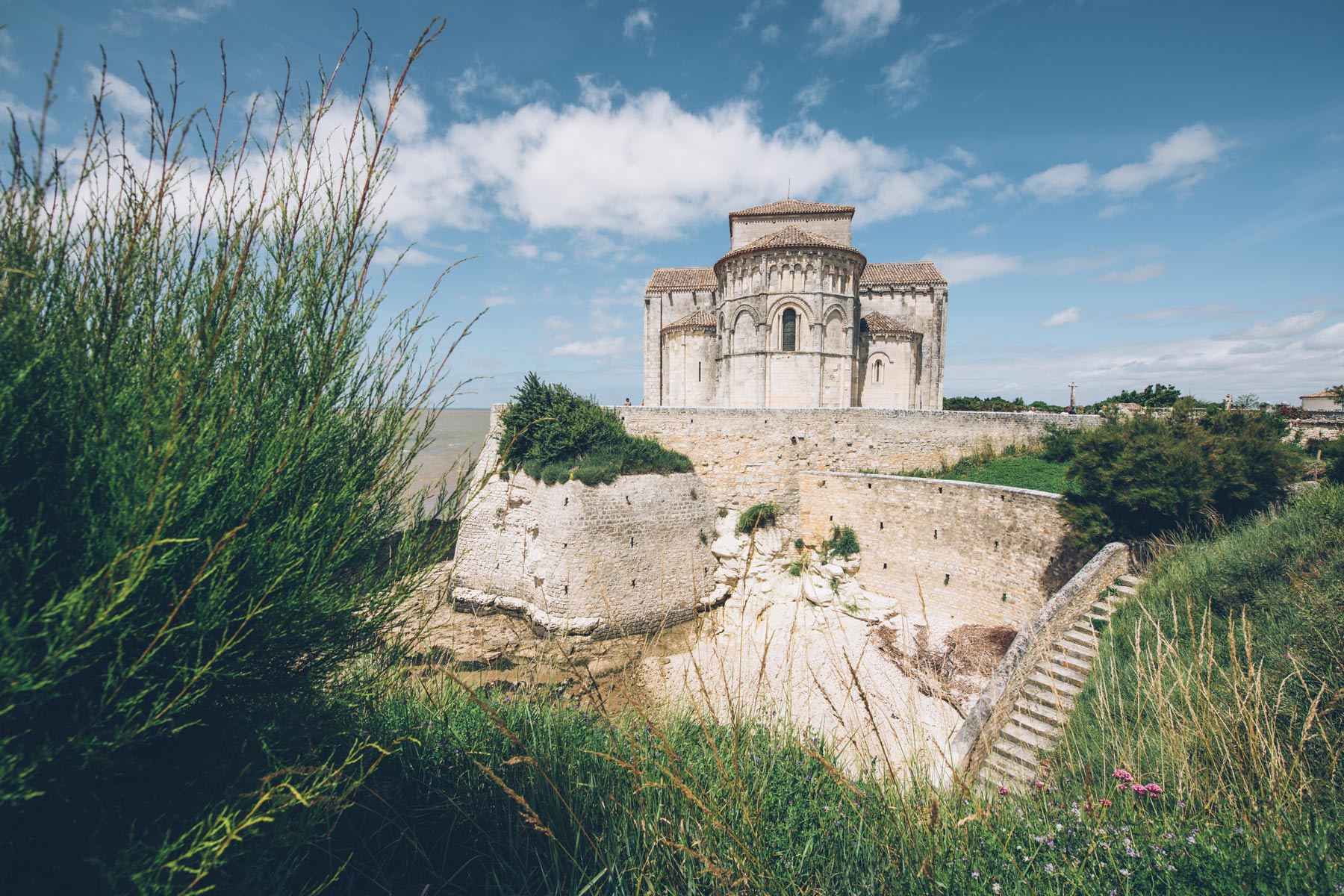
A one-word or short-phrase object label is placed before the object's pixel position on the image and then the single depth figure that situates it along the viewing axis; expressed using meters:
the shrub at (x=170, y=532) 1.57
